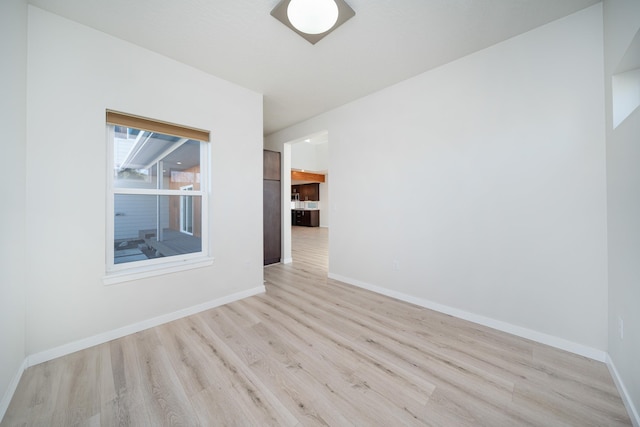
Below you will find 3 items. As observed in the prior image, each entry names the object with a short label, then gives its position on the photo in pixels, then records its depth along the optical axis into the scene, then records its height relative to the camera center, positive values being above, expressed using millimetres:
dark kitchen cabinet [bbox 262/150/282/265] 4496 +146
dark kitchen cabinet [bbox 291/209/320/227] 11844 -150
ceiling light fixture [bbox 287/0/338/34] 1630 +1470
